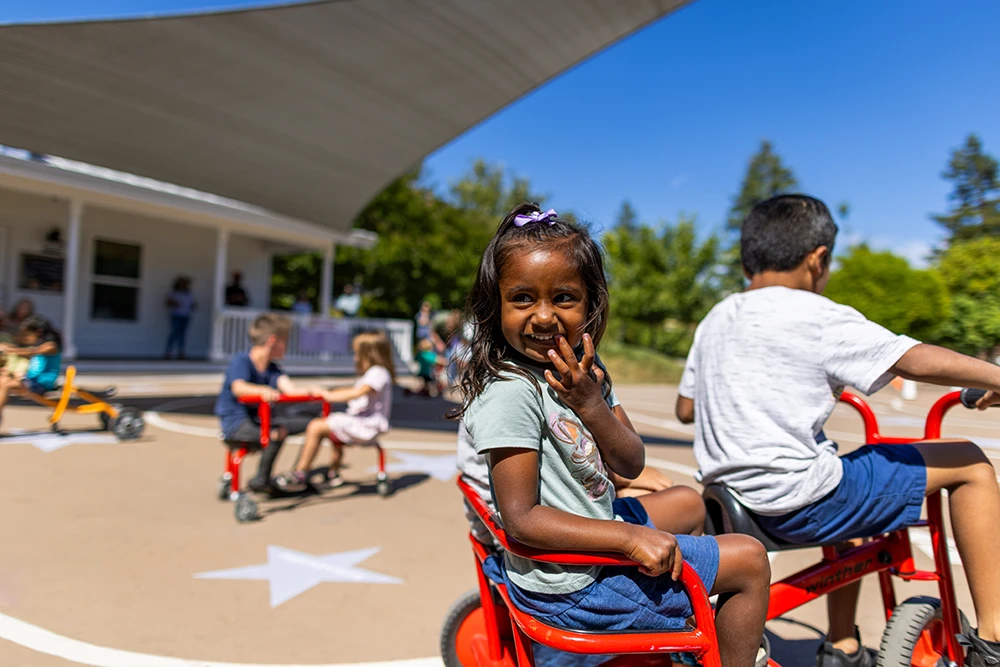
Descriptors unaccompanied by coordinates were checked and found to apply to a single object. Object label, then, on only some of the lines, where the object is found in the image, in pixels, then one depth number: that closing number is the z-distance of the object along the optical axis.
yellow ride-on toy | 5.95
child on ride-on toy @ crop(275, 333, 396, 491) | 4.52
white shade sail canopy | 6.75
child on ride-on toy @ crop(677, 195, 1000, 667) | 1.87
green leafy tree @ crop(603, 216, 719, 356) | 24.44
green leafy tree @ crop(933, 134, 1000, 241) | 45.72
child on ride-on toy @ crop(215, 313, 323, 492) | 4.28
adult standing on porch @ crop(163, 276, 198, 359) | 12.91
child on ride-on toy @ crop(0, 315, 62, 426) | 5.81
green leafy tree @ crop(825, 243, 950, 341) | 11.49
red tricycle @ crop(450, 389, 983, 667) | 1.84
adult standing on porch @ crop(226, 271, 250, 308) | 14.16
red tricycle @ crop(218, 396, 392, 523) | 3.98
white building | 10.93
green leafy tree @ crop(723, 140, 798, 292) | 61.81
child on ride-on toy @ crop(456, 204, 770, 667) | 1.43
